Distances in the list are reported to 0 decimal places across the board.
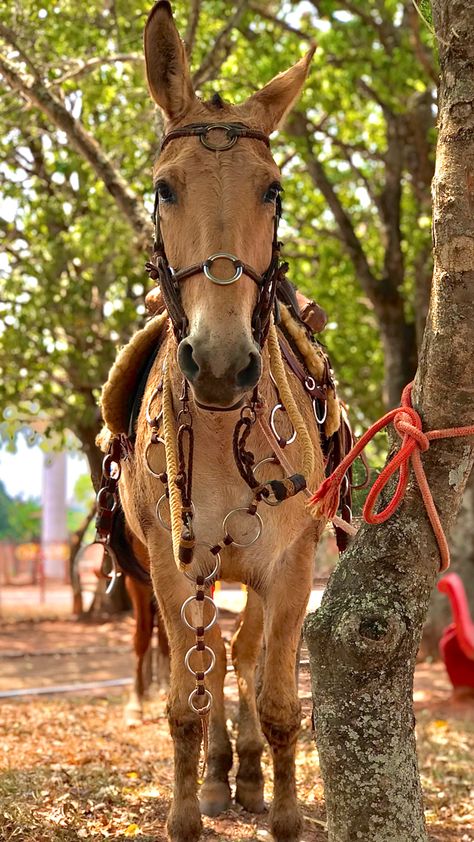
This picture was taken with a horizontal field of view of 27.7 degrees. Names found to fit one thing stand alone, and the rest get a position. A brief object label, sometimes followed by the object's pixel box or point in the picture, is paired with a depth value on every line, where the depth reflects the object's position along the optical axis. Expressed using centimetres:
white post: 2978
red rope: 303
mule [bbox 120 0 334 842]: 299
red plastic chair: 770
